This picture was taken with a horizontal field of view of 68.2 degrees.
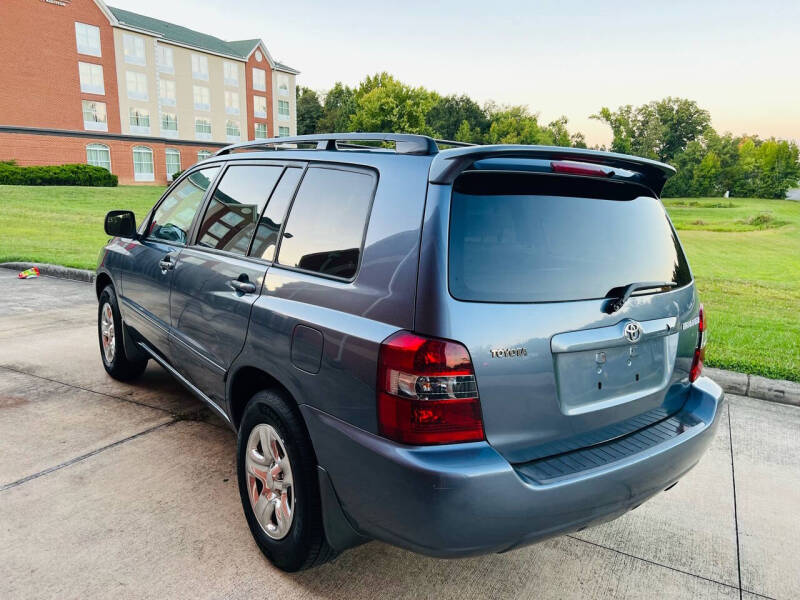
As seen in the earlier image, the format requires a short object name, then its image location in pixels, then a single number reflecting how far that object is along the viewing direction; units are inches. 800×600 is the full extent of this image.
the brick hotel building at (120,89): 1630.2
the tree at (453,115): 3442.4
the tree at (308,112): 3361.2
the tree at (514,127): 3176.7
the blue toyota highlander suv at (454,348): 77.2
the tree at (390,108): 2456.9
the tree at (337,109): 3238.2
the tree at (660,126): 2920.8
